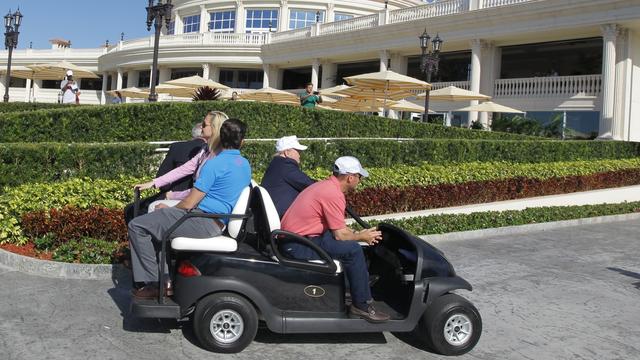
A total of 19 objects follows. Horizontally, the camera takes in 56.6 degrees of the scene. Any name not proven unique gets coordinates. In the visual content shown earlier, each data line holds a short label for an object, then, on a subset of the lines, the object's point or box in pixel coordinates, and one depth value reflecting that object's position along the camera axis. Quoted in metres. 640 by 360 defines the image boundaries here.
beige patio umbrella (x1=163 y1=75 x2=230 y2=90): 24.27
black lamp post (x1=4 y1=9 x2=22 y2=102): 26.97
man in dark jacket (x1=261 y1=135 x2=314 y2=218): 5.50
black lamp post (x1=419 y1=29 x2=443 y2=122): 21.65
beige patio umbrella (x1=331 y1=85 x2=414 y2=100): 21.30
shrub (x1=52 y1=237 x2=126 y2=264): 6.45
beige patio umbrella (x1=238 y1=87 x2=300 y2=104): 26.72
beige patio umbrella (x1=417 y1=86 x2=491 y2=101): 23.73
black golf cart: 4.34
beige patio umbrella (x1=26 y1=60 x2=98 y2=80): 32.53
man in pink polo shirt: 4.43
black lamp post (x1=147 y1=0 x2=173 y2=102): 17.88
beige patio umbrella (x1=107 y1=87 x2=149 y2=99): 31.73
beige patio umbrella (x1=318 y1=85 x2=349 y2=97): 24.12
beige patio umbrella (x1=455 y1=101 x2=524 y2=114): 24.44
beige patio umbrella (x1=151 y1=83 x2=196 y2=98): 25.77
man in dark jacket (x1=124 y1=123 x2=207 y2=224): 6.22
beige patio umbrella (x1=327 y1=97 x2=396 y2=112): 24.22
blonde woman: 5.58
